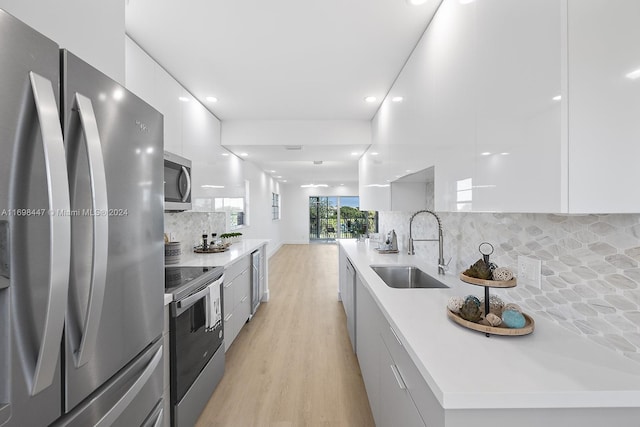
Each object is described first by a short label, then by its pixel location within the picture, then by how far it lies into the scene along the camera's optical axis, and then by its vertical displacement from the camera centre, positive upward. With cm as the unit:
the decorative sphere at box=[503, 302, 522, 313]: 118 -39
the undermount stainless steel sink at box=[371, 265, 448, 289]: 245 -54
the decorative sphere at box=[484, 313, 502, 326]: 113 -42
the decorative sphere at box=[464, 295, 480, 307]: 122 -37
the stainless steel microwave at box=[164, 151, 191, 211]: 219 +22
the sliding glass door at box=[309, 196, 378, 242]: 1142 -29
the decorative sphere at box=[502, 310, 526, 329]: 110 -41
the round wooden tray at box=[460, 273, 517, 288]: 109 -27
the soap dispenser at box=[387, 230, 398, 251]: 321 -36
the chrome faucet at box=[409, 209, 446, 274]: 212 -35
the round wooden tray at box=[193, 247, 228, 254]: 328 -45
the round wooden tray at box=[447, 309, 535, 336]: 108 -44
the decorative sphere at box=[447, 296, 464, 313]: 127 -41
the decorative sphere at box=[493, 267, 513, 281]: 112 -25
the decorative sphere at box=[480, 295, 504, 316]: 122 -40
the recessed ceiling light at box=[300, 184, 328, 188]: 1120 +97
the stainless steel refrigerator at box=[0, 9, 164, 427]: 65 -8
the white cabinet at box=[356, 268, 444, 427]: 94 -72
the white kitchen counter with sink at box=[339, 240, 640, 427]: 78 -48
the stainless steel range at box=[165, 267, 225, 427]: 170 -84
